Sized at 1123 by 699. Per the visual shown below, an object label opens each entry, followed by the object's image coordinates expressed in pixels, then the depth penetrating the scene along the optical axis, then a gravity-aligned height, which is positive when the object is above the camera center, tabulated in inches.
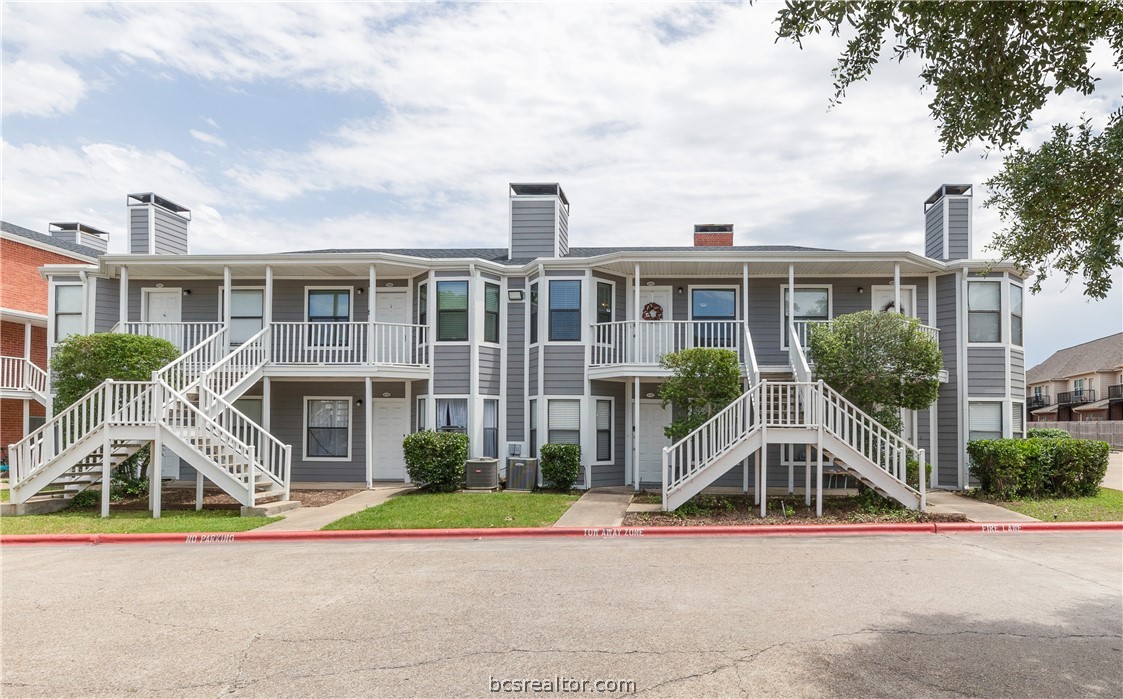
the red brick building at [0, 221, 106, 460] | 895.1 +79.3
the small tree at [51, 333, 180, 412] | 548.7 +16.1
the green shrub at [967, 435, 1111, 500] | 555.9 -63.2
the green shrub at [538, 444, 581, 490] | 614.9 -67.9
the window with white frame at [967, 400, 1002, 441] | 655.1 -29.7
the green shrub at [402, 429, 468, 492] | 602.9 -63.6
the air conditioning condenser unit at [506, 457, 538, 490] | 631.8 -78.3
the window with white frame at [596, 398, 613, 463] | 676.1 -41.8
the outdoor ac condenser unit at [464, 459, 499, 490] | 624.7 -78.1
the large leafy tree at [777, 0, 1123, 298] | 241.6 +110.5
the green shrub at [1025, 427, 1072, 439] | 795.0 -54.1
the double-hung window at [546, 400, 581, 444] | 665.0 -34.4
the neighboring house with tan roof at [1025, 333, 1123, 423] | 2106.3 +12.9
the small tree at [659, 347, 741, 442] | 536.1 +2.2
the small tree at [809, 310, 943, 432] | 525.7 +19.0
